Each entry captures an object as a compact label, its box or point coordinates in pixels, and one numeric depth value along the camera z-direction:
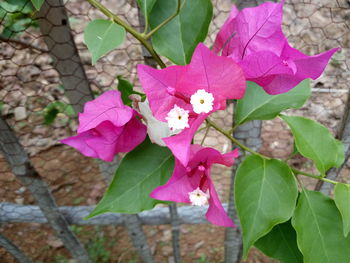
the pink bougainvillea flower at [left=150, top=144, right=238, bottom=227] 0.14
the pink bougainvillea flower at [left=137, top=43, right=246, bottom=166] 0.12
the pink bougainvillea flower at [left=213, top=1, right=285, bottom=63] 0.13
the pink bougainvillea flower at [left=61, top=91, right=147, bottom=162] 0.15
